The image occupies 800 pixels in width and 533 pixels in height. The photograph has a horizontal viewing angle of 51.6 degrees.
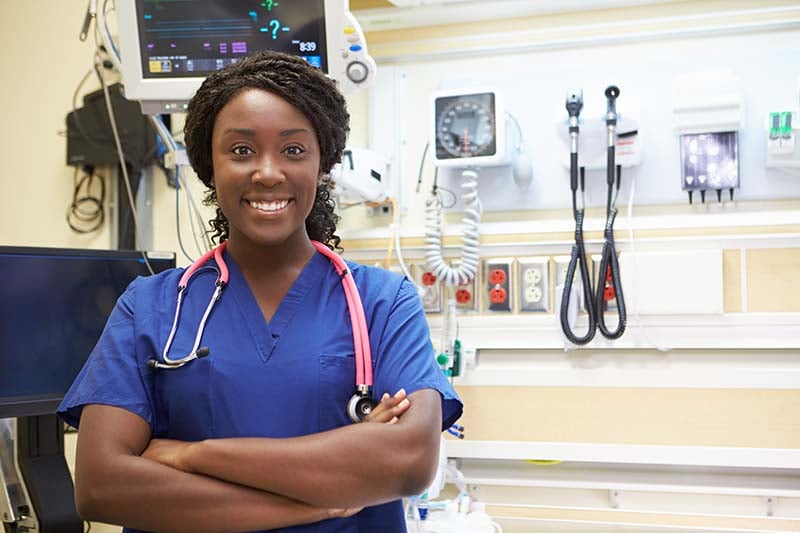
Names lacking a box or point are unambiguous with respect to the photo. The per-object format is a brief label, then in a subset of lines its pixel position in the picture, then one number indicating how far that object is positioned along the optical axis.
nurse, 1.06
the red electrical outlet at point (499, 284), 2.24
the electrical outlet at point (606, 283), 2.13
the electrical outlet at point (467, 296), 2.27
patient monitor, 1.87
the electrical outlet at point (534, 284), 2.21
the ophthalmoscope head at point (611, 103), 2.10
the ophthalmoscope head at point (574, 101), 2.13
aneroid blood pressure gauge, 2.20
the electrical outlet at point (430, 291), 2.29
